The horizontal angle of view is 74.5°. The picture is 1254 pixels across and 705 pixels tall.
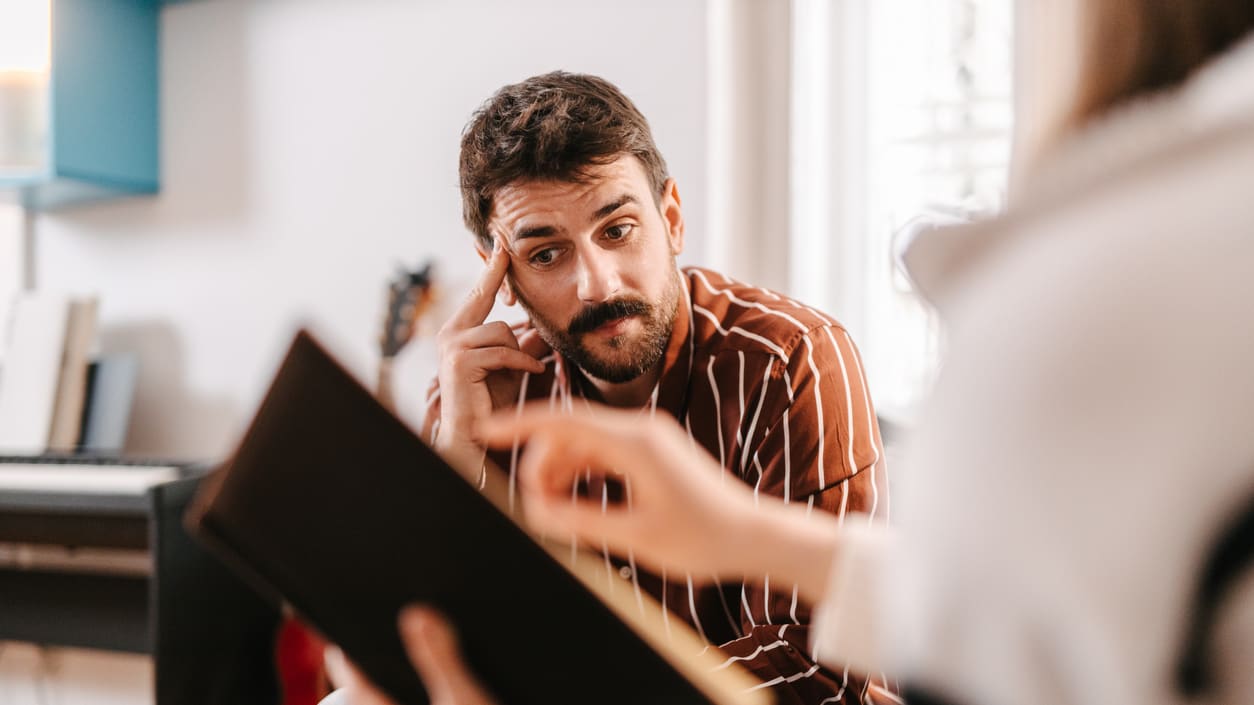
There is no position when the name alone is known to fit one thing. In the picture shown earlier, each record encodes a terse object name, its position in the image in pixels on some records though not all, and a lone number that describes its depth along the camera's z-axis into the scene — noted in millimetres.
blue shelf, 1880
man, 875
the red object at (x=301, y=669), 1659
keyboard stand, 1537
